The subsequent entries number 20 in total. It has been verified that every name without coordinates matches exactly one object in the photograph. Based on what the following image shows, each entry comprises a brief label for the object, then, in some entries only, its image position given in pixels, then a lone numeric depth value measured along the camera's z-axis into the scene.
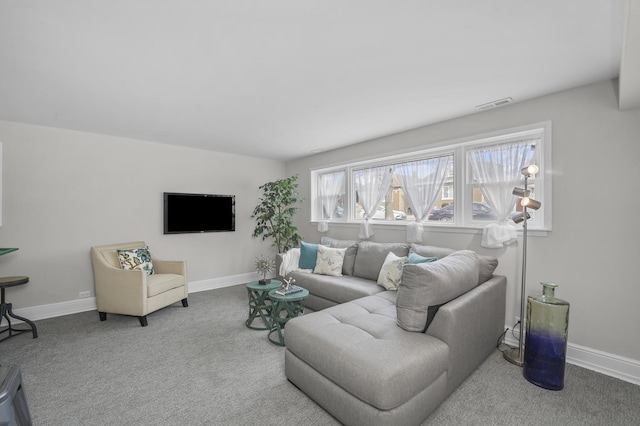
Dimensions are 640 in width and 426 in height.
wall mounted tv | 4.60
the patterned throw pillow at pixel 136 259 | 3.73
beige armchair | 3.36
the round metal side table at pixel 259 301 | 3.21
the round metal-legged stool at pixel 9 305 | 2.93
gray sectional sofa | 1.60
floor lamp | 2.50
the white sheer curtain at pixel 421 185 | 3.67
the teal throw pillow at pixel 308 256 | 4.23
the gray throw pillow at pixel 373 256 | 3.68
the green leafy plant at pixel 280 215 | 5.01
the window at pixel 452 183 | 2.88
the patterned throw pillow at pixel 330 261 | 3.98
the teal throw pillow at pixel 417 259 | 3.06
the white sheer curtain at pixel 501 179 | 2.92
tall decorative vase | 2.15
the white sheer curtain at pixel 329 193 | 5.12
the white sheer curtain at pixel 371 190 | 4.32
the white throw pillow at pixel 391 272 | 3.29
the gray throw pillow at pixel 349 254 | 4.05
